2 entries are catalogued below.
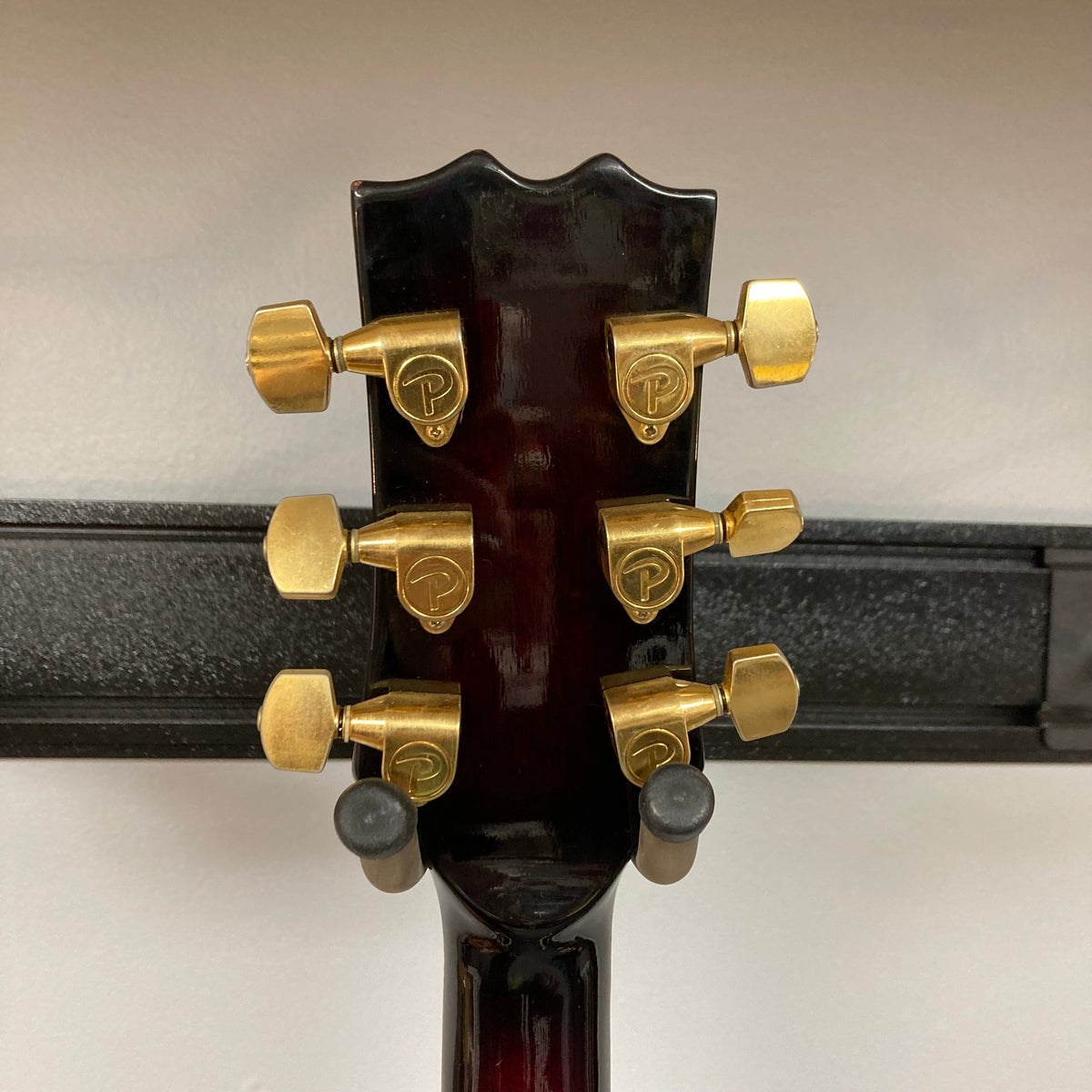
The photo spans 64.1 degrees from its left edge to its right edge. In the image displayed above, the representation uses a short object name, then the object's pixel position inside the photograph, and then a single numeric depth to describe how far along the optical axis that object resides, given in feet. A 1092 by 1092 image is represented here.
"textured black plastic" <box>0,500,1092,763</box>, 1.84
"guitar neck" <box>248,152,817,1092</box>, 1.11
